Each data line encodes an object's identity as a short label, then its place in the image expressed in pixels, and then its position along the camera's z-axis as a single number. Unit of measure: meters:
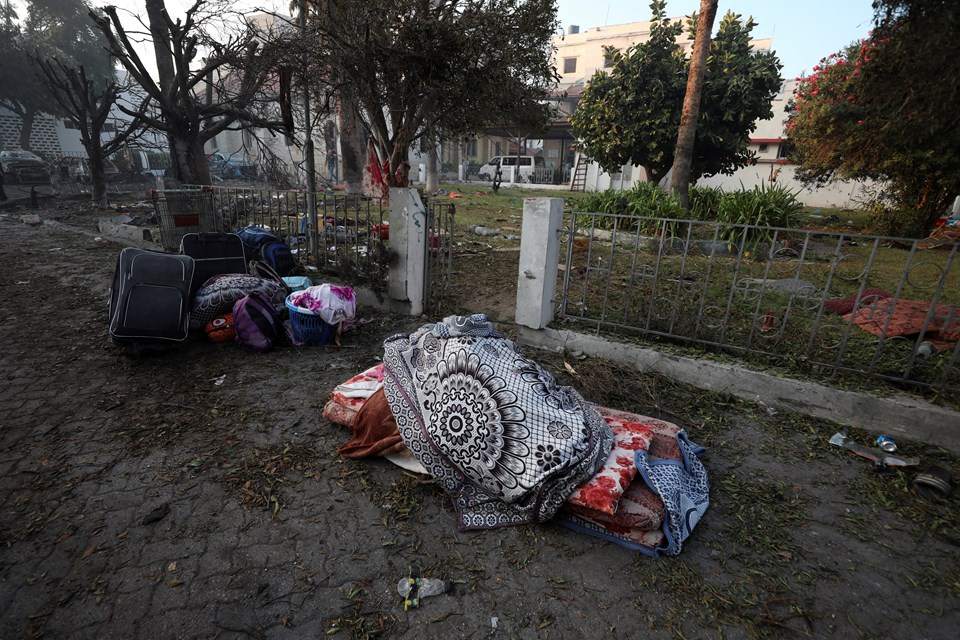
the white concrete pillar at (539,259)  4.13
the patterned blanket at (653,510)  2.22
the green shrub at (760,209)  8.46
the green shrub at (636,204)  8.76
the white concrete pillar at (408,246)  4.83
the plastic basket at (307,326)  4.46
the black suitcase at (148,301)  3.88
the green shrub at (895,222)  10.65
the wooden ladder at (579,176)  26.52
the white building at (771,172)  20.23
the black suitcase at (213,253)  5.06
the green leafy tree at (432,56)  5.71
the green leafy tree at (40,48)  25.33
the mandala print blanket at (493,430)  2.29
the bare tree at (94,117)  12.24
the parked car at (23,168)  18.89
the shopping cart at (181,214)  7.28
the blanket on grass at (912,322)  3.17
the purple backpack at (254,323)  4.34
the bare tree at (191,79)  10.56
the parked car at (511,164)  29.45
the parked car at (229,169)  26.48
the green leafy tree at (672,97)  11.28
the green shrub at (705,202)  9.84
